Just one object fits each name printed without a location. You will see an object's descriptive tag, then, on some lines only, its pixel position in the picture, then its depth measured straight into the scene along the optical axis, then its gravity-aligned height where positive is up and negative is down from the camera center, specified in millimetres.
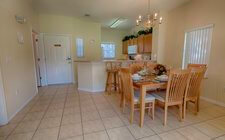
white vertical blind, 3056 +311
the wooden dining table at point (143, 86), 1924 -467
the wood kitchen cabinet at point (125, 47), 6800 +541
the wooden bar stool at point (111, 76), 3824 -624
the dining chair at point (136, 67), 3133 -261
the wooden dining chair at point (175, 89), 1909 -519
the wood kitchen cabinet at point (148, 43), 4746 +548
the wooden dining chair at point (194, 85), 2148 -503
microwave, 5759 +385
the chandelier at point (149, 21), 2884 +1183
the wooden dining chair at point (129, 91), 2047 -613
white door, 4707 -76
